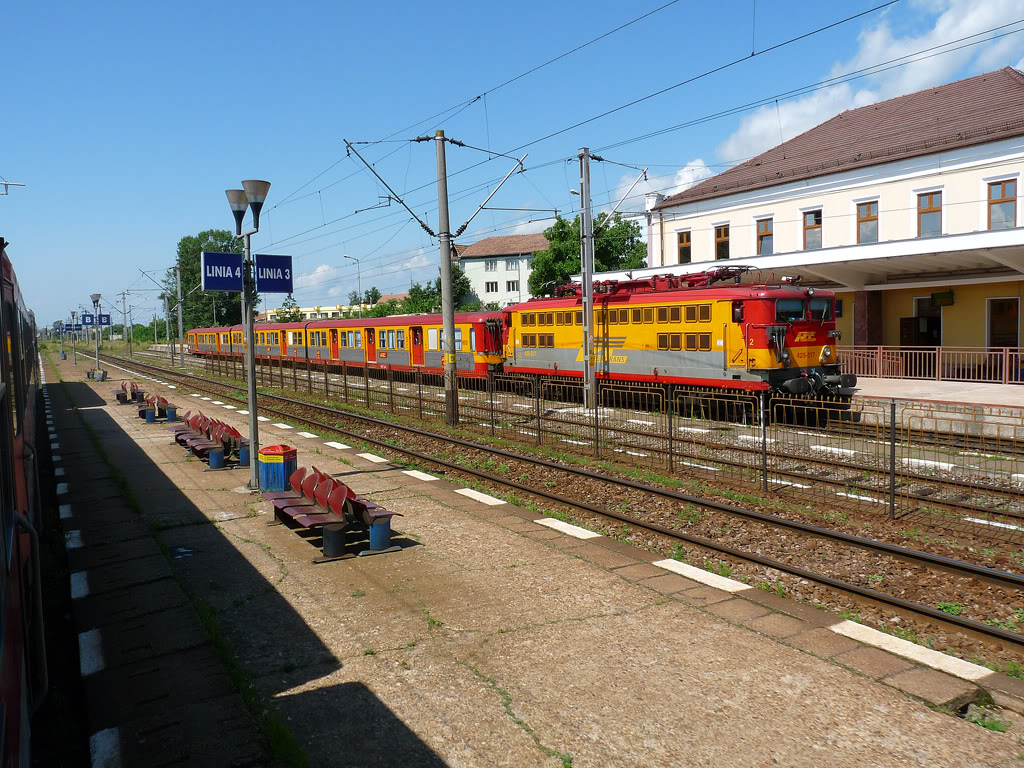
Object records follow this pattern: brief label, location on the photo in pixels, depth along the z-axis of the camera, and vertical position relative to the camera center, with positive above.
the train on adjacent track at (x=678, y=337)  17.11 -0.13
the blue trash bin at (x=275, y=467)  11.31 -1.87
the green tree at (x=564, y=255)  49.28 +5.20
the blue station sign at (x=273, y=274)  11.20 +1.02
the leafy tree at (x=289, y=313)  85.34 +3.20
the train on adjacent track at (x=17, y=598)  3.13 -1.33
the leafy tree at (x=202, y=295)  90.44 +5.91
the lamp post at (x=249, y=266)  10.88 +1.11
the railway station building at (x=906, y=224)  23.05 +3.57
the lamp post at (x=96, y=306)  39.94 +2.20
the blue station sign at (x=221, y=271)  10.76 +1.03
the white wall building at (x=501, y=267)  87.56 +8.03
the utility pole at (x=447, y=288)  17.77 +1.14
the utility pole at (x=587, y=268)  19.56 +1.69
